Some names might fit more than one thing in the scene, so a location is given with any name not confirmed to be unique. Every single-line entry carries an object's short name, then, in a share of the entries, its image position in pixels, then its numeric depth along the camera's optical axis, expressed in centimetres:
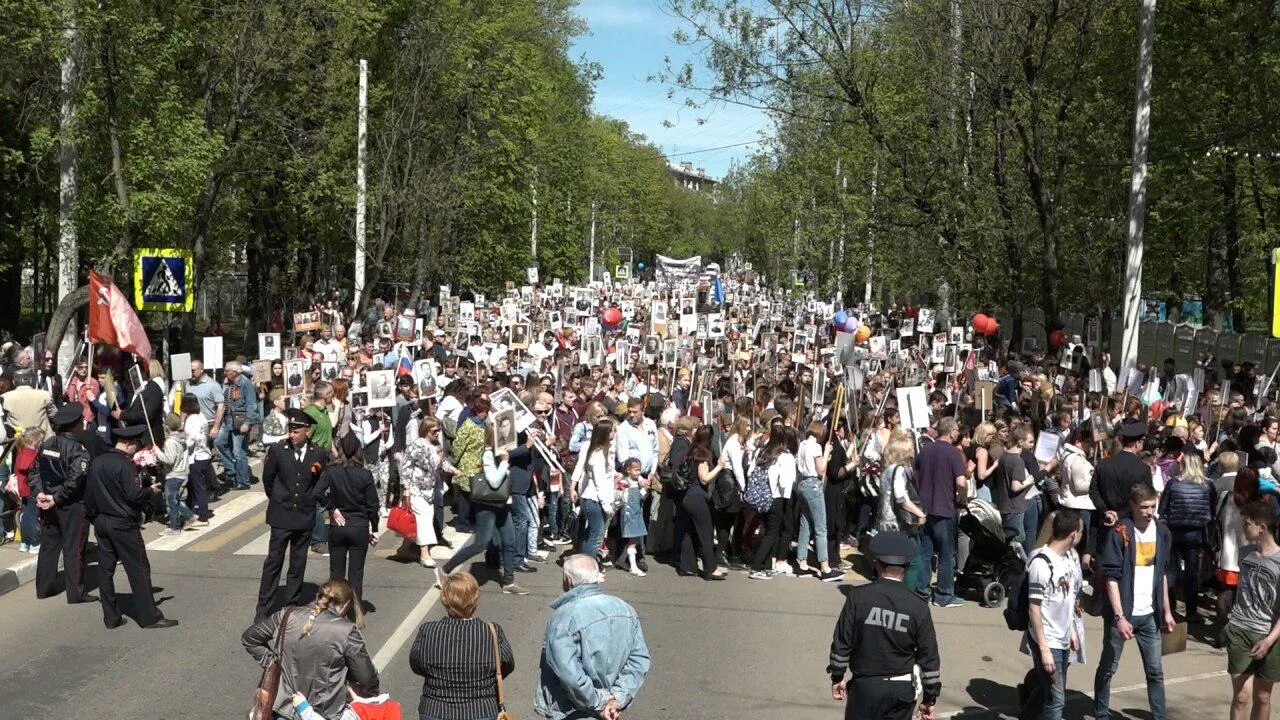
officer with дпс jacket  658
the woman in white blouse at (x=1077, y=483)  1209
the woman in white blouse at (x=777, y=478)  1310
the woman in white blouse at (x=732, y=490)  1319
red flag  1616
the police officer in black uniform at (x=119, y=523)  1035
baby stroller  1209
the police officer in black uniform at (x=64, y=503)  1096
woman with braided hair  637
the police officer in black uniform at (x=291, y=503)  1042
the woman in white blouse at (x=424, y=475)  1287
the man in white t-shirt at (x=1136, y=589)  823
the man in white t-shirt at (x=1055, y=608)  773
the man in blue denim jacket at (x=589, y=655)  607
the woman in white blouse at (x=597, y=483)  1270
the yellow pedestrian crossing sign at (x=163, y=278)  2034
